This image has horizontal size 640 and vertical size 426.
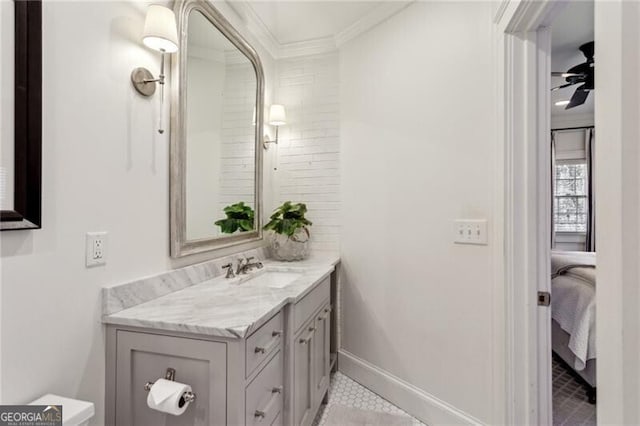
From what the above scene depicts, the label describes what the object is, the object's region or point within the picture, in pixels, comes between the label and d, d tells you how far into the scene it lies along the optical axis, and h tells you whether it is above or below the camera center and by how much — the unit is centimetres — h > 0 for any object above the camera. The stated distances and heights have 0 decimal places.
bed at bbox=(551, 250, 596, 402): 210 -73
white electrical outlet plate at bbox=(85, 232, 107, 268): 108 -13
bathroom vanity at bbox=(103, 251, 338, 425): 102 -49
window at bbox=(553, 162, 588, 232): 484 +23
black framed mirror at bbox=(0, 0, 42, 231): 86 +24
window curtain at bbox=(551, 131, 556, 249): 482 +56
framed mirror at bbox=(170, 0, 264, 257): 149 +44
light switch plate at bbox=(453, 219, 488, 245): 159 -9
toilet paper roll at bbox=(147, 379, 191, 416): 95 -55
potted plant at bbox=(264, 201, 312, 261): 230 -15
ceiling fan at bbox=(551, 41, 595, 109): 262 +118
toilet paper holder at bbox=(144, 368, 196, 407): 100 -57
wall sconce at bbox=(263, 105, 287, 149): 241 +74
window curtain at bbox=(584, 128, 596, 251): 465 +44
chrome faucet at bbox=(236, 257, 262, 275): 189 -32
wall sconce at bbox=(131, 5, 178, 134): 122 +68
